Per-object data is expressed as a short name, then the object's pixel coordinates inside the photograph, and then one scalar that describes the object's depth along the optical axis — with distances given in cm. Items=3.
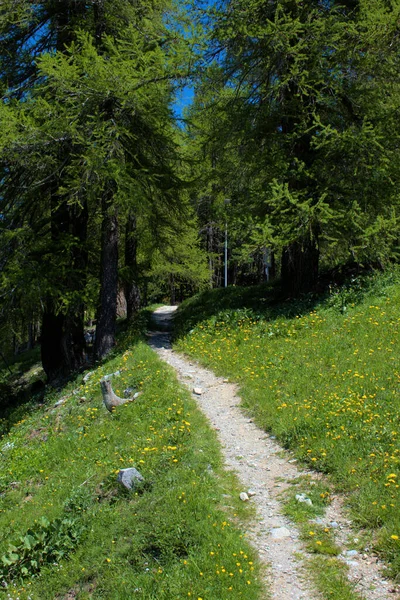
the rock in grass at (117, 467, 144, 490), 561
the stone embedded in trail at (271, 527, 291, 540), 454
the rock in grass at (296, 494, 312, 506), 495
